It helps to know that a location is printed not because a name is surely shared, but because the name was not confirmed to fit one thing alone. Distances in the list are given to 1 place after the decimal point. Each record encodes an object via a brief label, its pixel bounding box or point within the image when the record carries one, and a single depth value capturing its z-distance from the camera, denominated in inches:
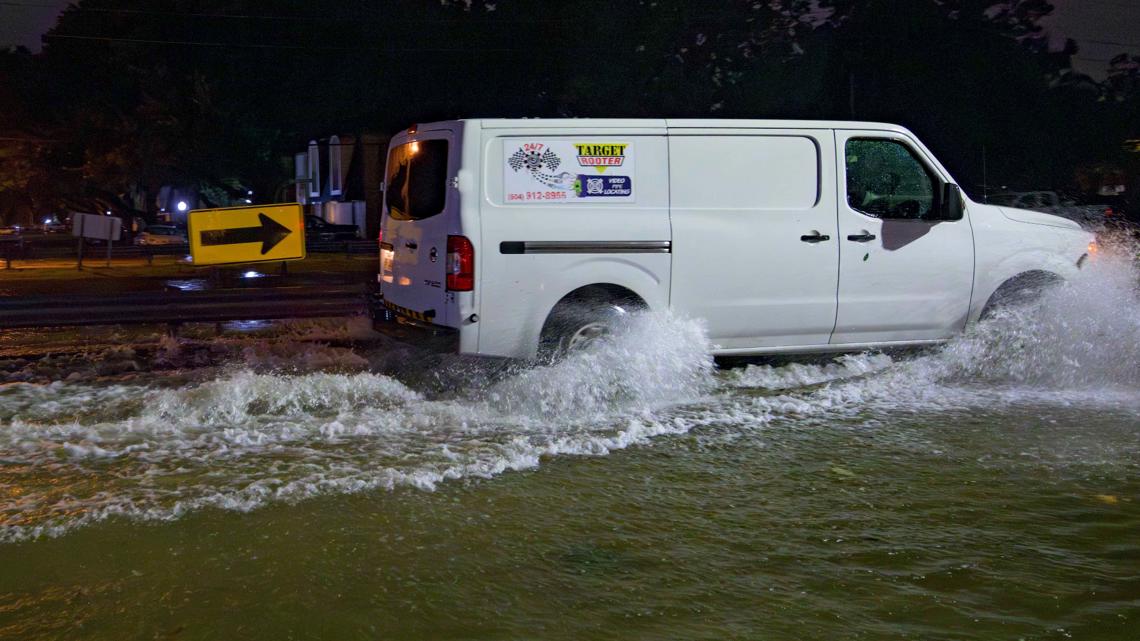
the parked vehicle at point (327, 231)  1510.8
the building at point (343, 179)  1642.5
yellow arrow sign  415.2
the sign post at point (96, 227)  981.2
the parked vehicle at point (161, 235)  1555.7
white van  293.6
